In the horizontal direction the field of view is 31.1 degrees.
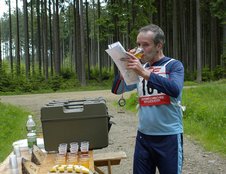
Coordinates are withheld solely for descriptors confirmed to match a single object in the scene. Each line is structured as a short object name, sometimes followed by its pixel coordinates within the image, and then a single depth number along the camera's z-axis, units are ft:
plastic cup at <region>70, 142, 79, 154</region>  11.23
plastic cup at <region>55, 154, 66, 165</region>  10.78
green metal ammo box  11.09
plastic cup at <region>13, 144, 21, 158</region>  13.43
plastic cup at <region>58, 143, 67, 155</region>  11.19
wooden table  10.62
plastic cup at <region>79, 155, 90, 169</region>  10.68
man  10.82
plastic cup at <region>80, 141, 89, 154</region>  11.27
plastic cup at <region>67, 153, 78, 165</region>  10.77
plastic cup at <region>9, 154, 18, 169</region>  11.45
